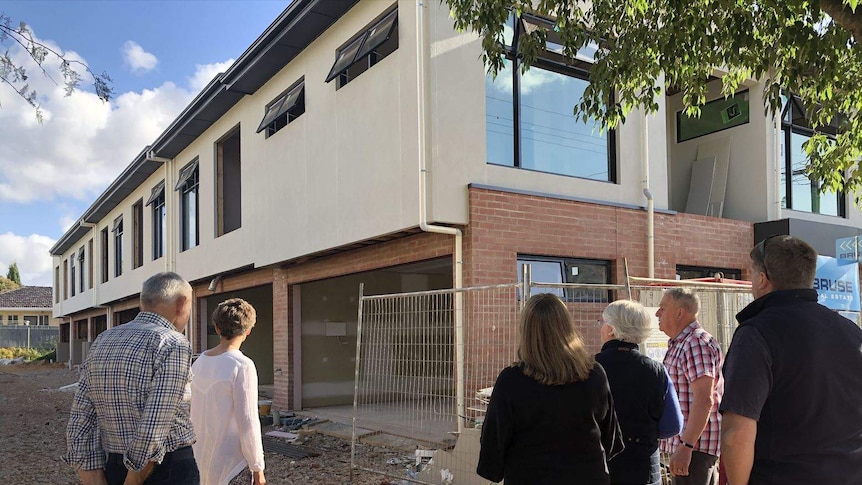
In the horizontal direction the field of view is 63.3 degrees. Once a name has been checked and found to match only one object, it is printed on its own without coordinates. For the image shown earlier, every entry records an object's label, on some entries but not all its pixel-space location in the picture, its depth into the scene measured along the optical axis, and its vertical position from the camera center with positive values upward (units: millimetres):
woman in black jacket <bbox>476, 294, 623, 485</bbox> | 2998 -594
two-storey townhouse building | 8586 +1427
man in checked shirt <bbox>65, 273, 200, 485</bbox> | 3094 -585
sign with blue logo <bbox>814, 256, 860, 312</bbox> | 9414 -211
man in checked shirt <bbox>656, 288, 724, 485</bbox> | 3980 -659
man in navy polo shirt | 2660 -509
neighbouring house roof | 61312 -1417
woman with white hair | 3670 -675
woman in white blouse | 4125 -829
